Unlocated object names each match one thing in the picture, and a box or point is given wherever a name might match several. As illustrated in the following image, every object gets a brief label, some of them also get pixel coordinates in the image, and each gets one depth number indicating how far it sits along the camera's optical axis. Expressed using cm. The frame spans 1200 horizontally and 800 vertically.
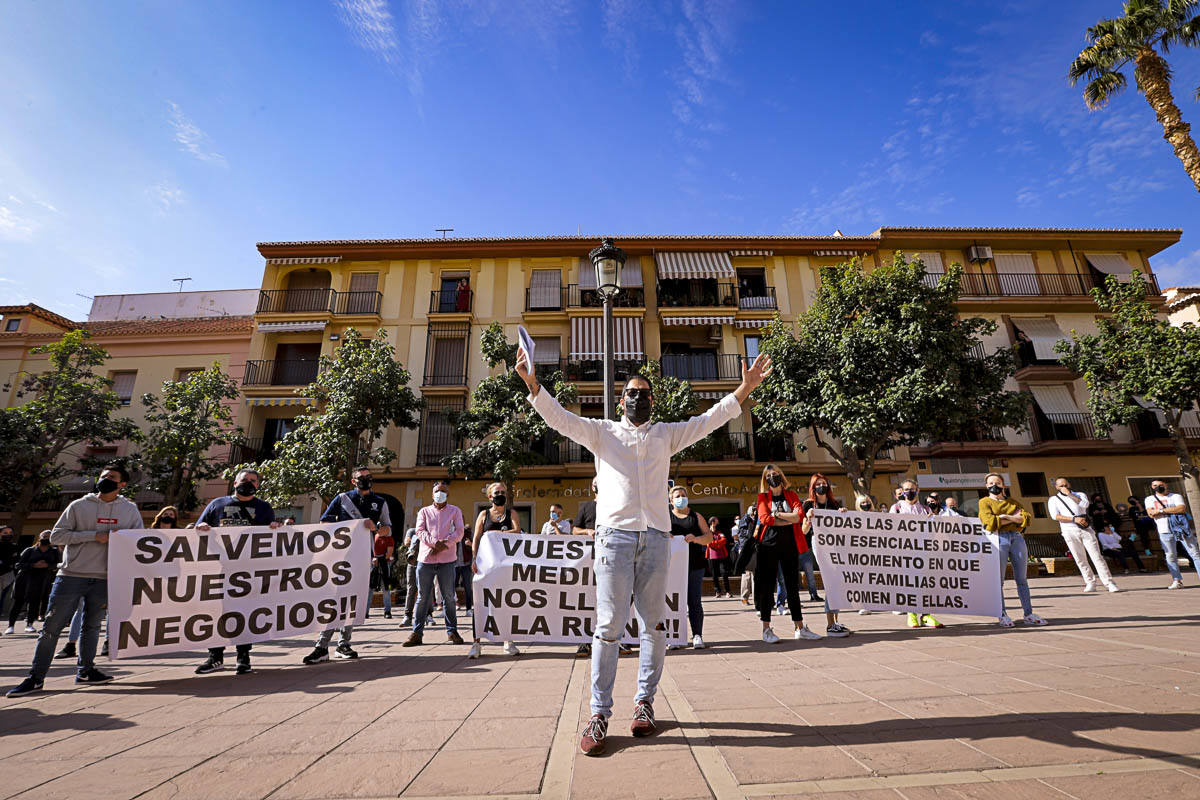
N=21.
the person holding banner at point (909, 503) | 746
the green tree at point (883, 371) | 1641
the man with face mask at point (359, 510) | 595
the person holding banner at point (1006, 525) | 698
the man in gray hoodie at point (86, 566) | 496
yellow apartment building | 2177
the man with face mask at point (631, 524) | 294
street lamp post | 791
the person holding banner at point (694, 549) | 624
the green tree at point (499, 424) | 1769
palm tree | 1352
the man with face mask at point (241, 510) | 577
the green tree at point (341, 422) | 1684
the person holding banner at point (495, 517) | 679
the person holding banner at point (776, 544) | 618
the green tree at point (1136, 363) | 1809
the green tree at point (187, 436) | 2003
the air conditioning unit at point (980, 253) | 2430
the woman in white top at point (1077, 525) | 919
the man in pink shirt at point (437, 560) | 660
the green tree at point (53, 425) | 1878
